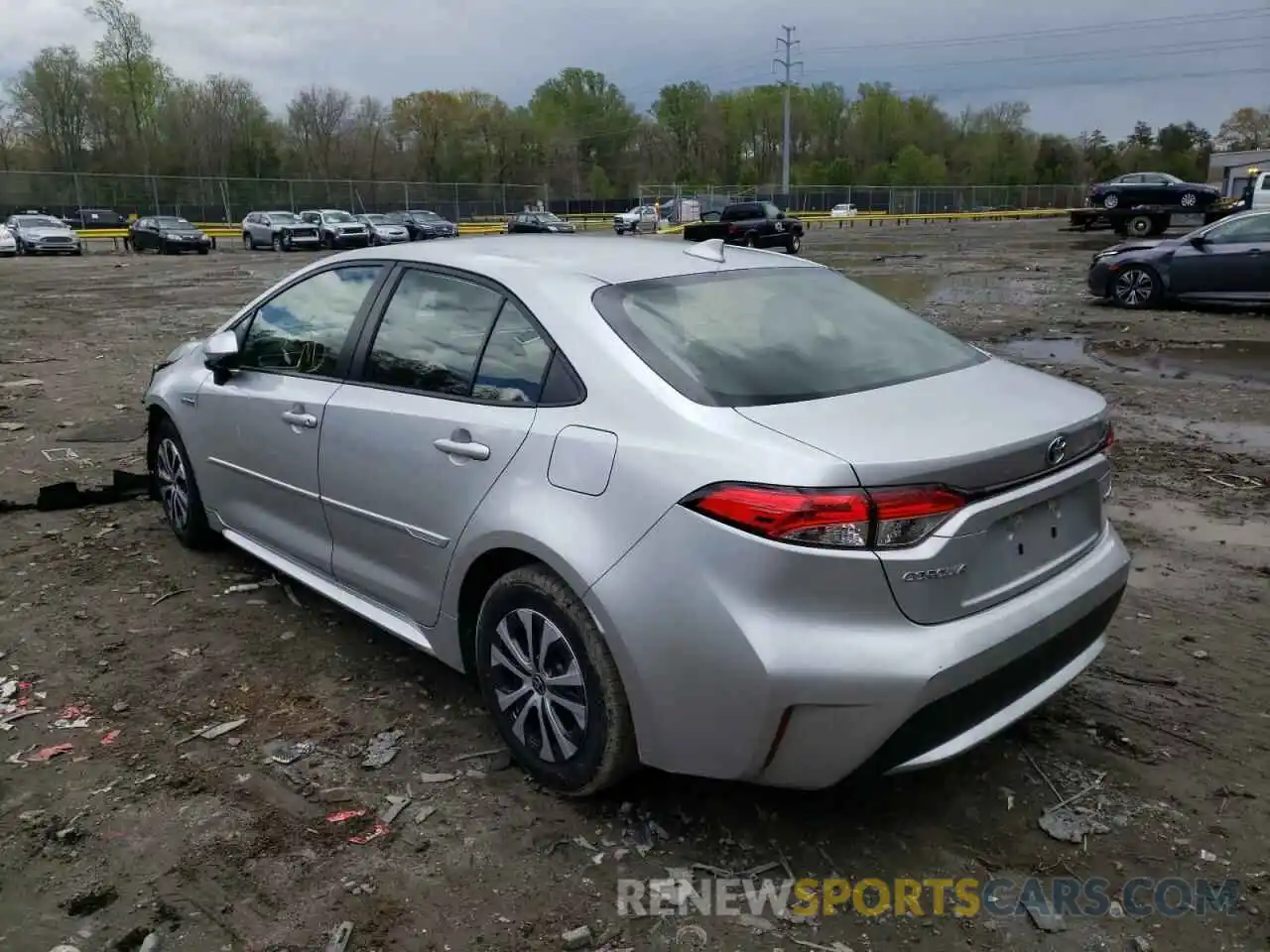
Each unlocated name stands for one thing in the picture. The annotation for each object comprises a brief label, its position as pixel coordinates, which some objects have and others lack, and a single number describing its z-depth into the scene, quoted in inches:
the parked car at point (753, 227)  1135.0
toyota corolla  97.1
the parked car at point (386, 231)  1603.1
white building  2461.1
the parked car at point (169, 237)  1524.4
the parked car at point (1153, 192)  1318.9
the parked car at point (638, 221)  1845.5
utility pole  2642.7
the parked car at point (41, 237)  1489.9
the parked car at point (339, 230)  1560.0
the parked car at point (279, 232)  1546.5
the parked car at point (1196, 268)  534.0
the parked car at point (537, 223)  1788.9
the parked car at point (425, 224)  1740.9
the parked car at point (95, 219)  2037.4
